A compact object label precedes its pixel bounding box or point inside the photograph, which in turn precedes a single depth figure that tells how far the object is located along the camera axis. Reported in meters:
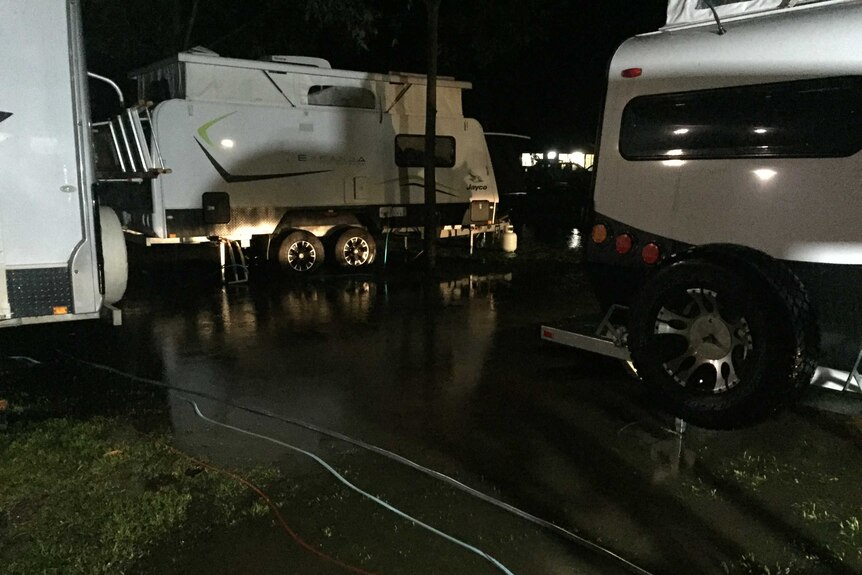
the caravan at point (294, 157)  11.06
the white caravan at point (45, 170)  5.20
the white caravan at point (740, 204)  4.28
